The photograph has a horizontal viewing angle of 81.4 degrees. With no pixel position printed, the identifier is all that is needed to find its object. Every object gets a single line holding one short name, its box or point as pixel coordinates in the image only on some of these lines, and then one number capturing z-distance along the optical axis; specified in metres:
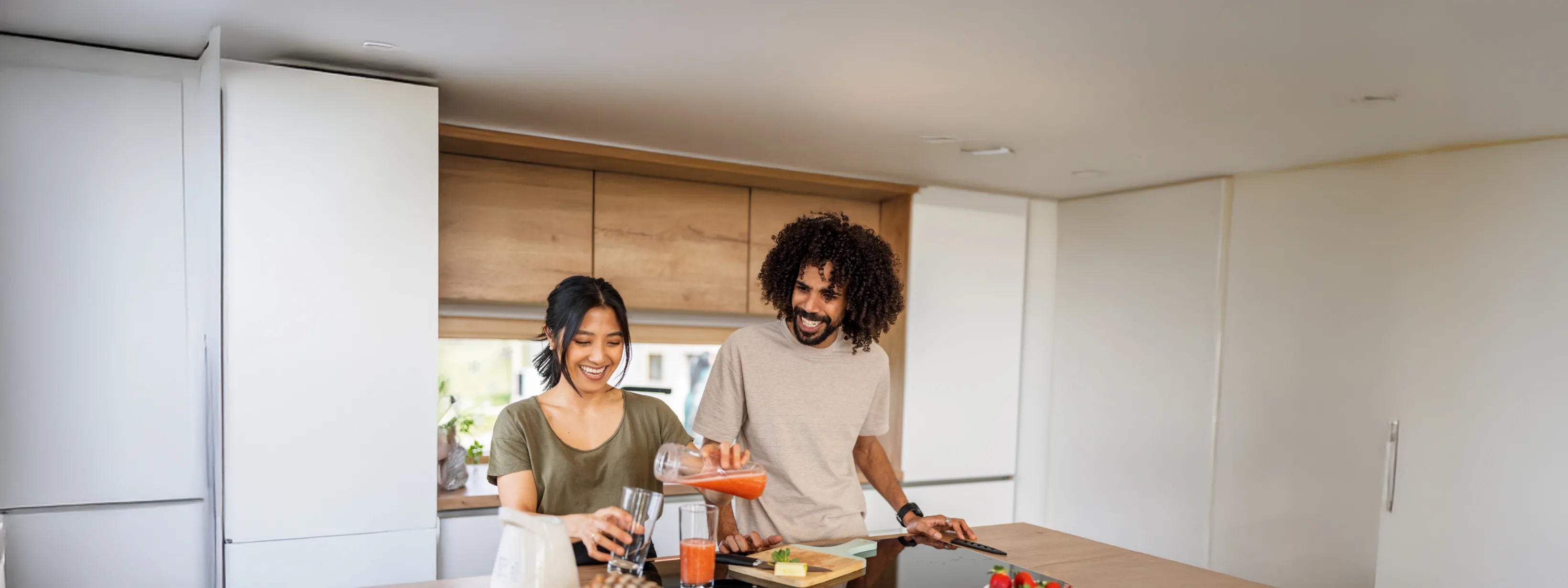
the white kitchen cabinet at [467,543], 3.36
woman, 1.82
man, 2.16
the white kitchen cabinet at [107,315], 2.46
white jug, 1.35
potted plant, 3.55
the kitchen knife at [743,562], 1.69
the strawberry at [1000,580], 1.50
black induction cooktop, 1.69
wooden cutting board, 1.61
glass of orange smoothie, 1.51
